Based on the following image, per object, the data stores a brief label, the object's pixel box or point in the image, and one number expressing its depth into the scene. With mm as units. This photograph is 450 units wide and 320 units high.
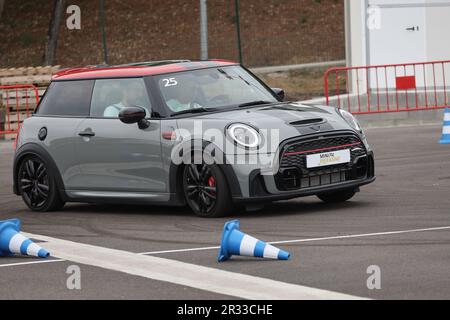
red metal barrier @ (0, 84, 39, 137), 26062
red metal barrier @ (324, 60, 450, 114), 24938
